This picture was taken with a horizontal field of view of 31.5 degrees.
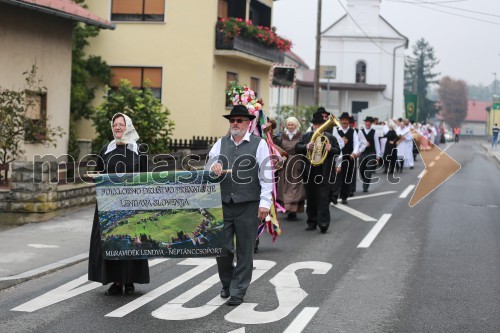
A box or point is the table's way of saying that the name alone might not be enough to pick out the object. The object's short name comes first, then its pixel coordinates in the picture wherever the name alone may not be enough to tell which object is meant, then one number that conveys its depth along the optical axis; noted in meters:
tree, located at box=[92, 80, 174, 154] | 21.39
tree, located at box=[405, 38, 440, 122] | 142.12
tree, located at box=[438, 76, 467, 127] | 161.75
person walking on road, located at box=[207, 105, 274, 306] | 8.75
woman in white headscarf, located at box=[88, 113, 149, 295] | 8.97
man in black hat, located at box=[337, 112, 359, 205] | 18.62
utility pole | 34.50
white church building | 87.69
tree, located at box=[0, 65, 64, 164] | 15.85
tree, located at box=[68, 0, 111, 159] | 28.34
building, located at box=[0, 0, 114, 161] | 18.81
